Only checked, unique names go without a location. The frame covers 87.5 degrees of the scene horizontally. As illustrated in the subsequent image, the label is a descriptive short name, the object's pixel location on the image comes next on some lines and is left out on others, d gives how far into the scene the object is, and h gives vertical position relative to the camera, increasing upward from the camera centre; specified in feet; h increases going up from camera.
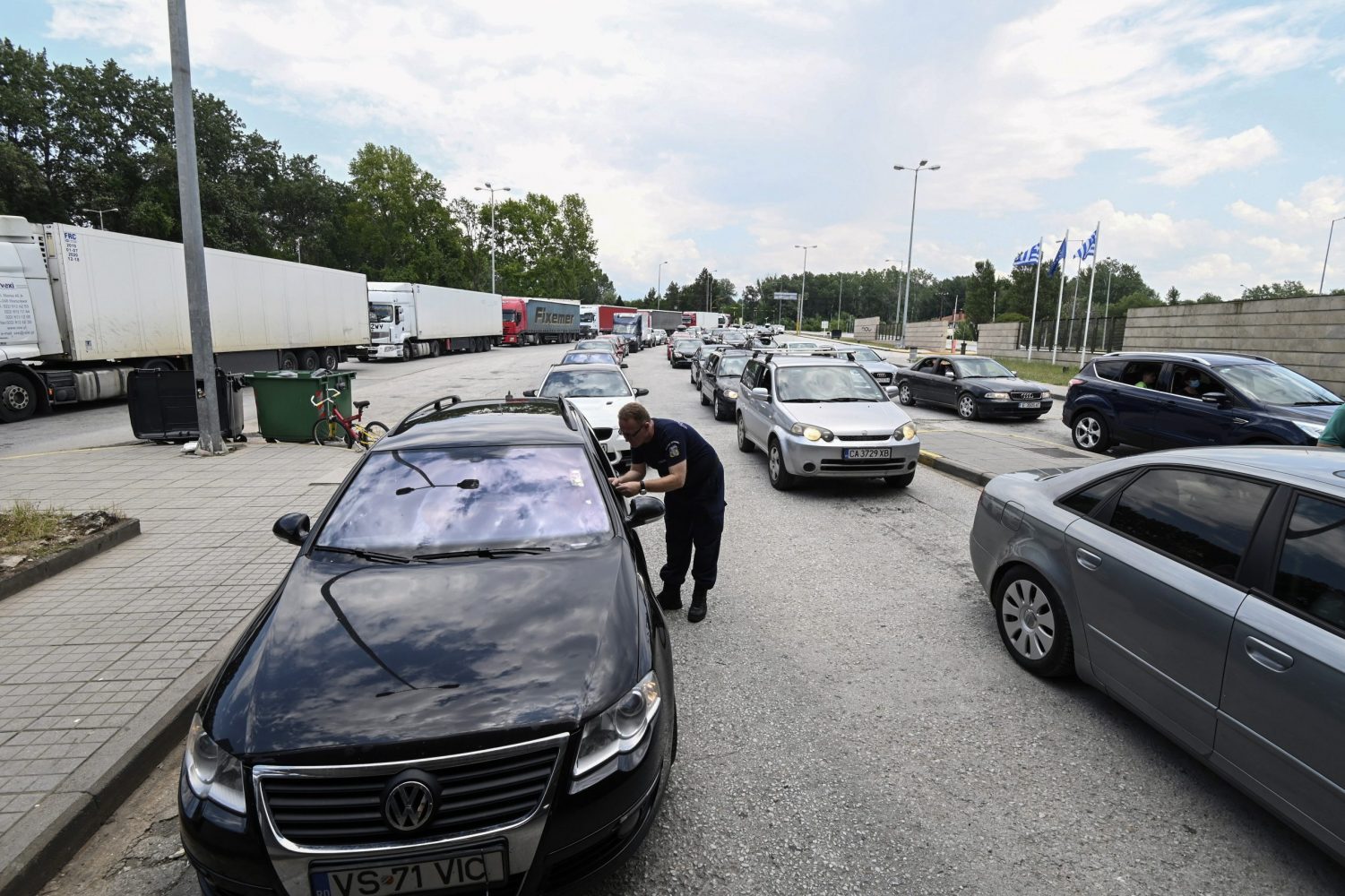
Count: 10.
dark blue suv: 29.01 -3.22
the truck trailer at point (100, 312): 45.65 +0.66
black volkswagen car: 6.82 -4.20
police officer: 15.58 -3.54
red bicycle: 37.88 -5.71
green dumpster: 37.65 -4.37
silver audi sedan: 8.12 -3.79
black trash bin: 35.70 -4.21
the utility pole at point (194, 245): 30.94 +3.46
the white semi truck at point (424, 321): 108.78 +0.50
